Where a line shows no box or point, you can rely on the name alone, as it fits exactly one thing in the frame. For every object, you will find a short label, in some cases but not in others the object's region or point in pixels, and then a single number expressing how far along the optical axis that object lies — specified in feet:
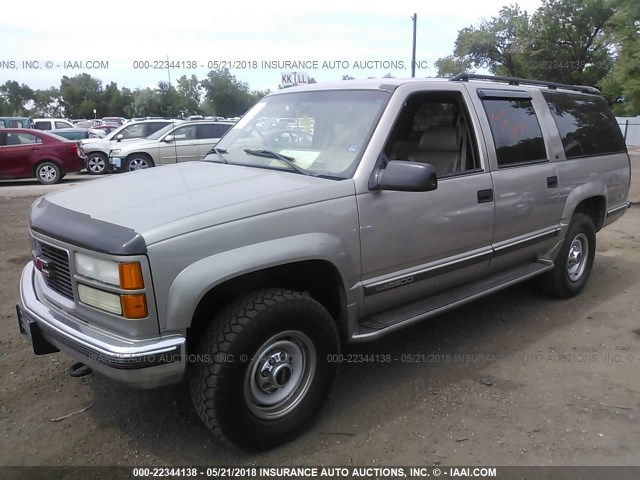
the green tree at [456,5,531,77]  143.23
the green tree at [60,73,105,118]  232.73
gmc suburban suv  8.11
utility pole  97.02
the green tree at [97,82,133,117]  236.43
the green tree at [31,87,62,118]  249.55
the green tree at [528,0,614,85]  139.44
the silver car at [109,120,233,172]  45.01
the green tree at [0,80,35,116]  230.27
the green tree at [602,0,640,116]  98.71
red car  42.88
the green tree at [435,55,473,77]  150.00
